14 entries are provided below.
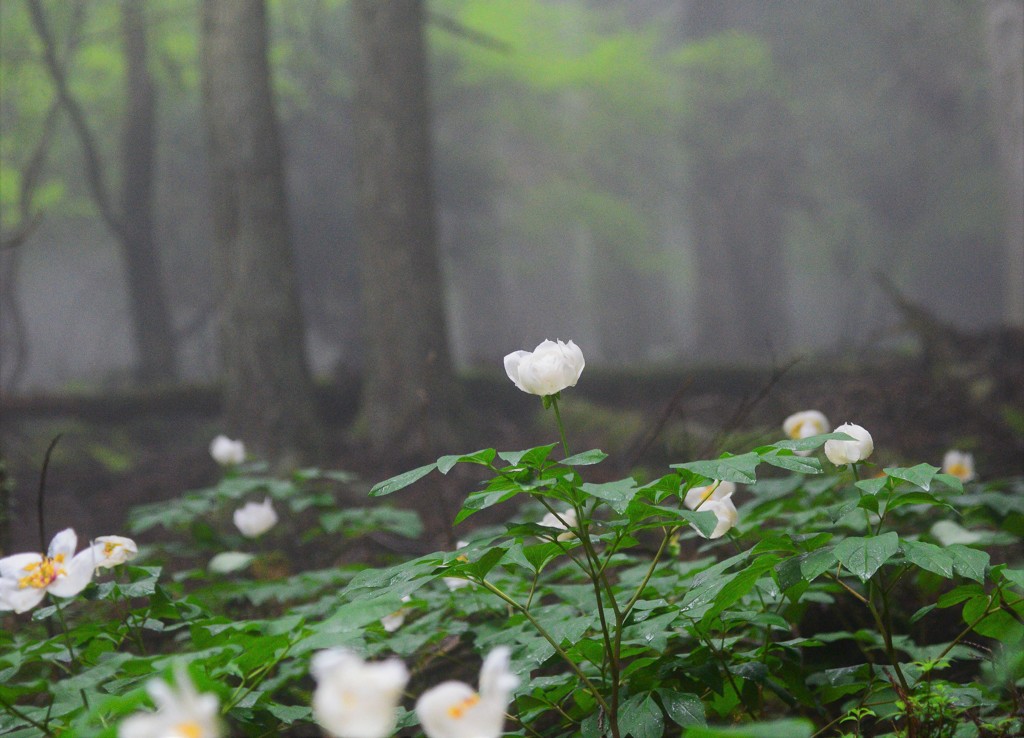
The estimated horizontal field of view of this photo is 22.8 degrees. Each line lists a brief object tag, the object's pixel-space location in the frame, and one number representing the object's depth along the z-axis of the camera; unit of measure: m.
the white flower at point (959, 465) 5.37
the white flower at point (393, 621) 4.97
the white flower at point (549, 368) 3.59
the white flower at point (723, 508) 4.26
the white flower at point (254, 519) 5.35
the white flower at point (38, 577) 3.53
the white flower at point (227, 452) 5.62
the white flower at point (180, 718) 1.80
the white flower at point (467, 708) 2.16
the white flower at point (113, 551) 4.19
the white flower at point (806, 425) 5.18
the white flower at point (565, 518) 4.74
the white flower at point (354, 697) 1.87
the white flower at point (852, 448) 3.90
